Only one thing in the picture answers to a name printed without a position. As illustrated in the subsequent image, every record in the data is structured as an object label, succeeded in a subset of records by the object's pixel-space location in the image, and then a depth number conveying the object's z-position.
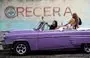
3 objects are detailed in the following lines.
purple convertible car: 8.06
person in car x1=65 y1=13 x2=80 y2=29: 8.52
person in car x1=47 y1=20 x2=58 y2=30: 8.50
